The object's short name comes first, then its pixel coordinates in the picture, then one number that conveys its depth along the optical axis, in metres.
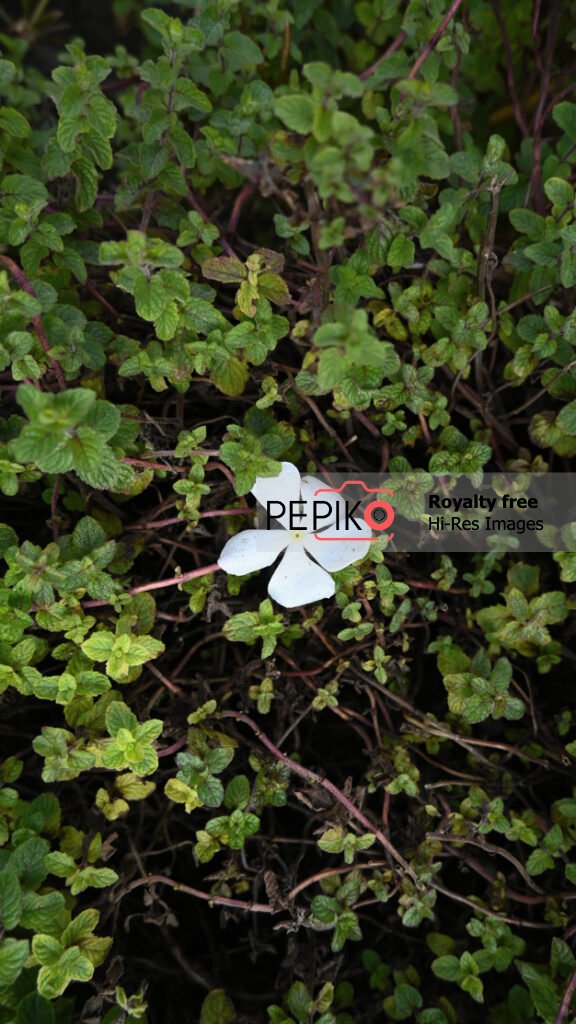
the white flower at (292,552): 0.24
